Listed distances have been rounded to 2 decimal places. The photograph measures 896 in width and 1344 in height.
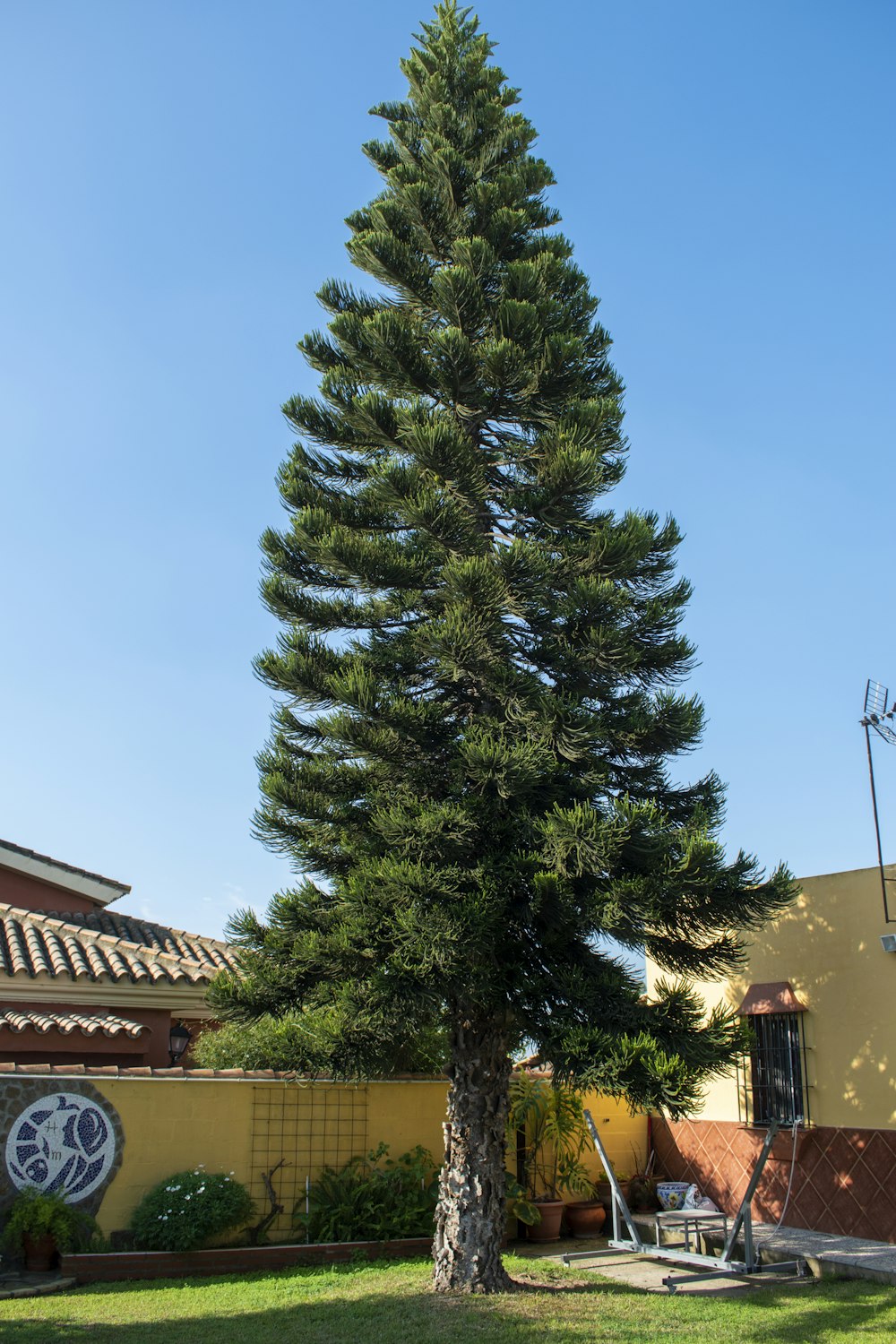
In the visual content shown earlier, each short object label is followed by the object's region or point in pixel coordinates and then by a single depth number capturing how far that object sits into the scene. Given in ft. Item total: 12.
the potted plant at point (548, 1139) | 37.19
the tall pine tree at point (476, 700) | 27.48
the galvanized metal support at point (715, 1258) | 27.58
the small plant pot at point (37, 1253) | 27.78
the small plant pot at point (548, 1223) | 35.63
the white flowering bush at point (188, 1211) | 29.19
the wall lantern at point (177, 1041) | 41.65
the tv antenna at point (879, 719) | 34.60
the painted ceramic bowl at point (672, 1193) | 34.96
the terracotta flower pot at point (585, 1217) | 36.81
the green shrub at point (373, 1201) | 31.73
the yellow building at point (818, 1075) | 33.01
